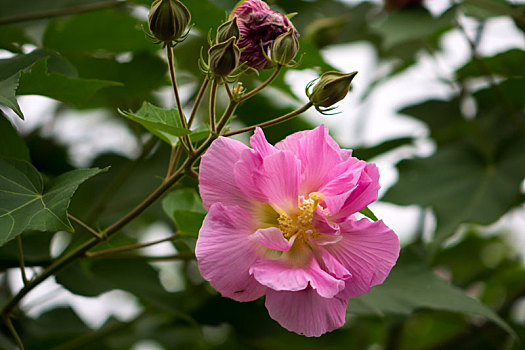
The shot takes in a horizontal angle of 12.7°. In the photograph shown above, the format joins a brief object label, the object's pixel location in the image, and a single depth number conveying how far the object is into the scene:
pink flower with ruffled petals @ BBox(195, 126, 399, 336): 1.19
